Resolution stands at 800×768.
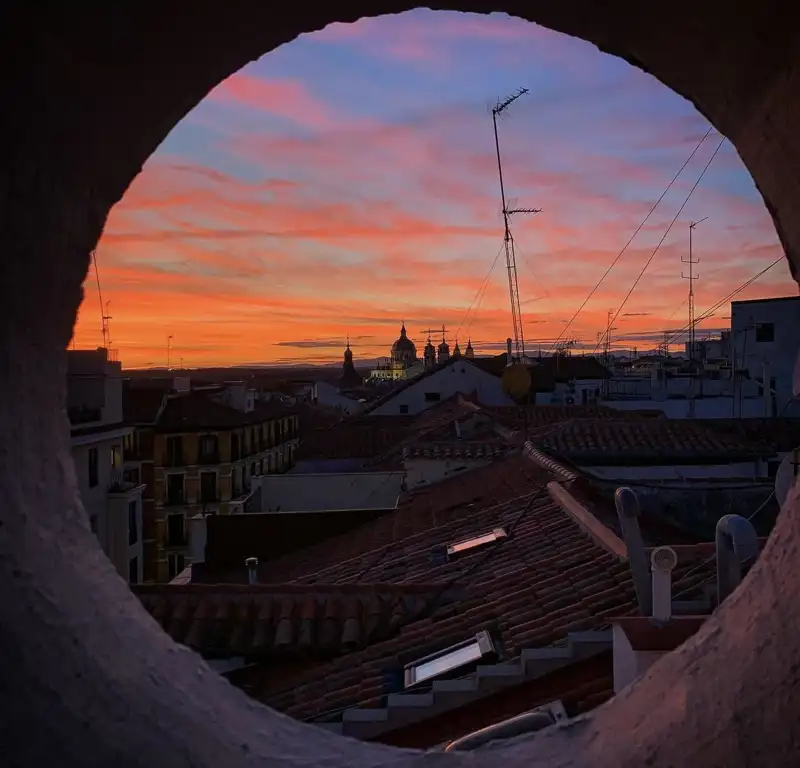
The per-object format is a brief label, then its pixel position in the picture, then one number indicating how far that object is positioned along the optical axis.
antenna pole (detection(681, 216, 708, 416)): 23.14
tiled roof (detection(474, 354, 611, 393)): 31.90
